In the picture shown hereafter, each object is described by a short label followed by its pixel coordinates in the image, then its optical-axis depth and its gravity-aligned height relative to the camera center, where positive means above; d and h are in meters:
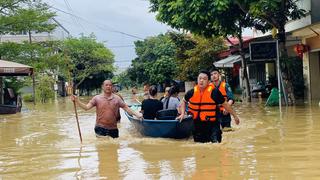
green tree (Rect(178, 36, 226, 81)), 31.97 +2.27
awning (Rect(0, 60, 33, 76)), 22.12 +1.16
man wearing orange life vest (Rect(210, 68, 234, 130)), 10.08 +0.05
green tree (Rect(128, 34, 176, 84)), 47.59 +3.61
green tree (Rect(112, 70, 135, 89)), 87.86 +2.10
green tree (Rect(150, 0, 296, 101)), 17.59 +2.78
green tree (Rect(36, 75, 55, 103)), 38.97 +0.38
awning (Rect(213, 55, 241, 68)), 26.59 +1.42
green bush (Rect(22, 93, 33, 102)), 41.95 -0.25
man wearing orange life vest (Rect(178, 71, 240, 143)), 8.10 -0.23
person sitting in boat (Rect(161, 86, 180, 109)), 11.78 -0.22
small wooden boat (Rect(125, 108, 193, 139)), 10.54 -0.78
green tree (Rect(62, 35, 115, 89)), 56.38 +4.10
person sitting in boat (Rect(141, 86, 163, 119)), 11.63 -0.35
